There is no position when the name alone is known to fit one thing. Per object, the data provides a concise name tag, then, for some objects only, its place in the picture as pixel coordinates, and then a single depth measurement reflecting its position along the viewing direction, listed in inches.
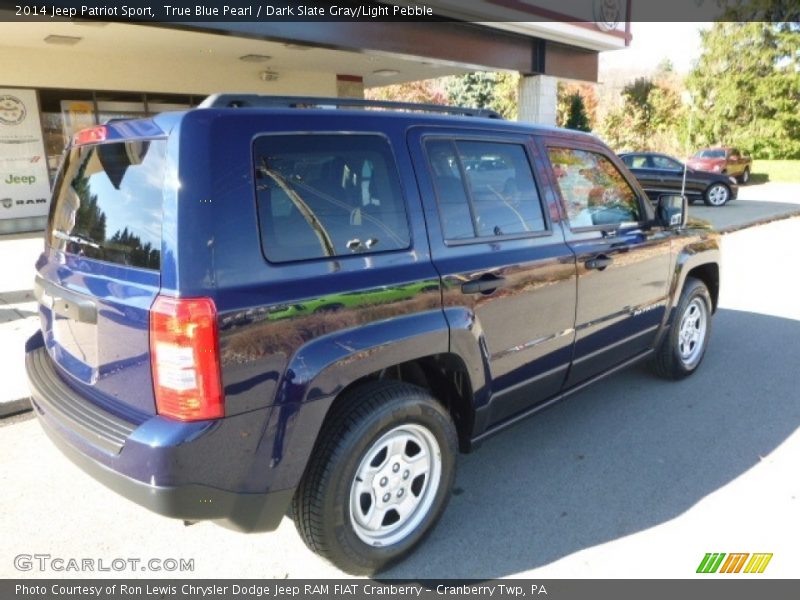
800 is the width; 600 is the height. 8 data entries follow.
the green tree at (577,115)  946.7
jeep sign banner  409.7
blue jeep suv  75.0
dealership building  353.4
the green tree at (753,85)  1133.1
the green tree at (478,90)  1039.6
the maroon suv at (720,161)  824.3
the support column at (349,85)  579.2
